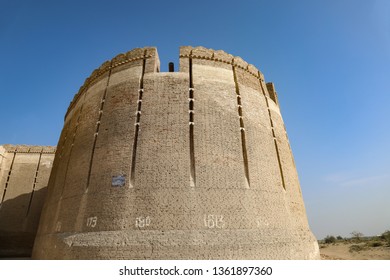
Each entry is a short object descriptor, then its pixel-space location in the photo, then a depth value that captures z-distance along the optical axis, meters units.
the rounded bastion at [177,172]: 6.87
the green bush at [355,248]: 22.32
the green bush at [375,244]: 24.58
